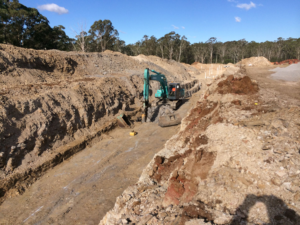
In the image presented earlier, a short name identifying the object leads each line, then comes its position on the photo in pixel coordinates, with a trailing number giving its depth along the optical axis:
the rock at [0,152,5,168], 8.91
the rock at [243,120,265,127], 6.16
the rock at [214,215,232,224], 3.51
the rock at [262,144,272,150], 4.85
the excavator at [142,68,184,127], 15.75
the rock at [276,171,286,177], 4.10
